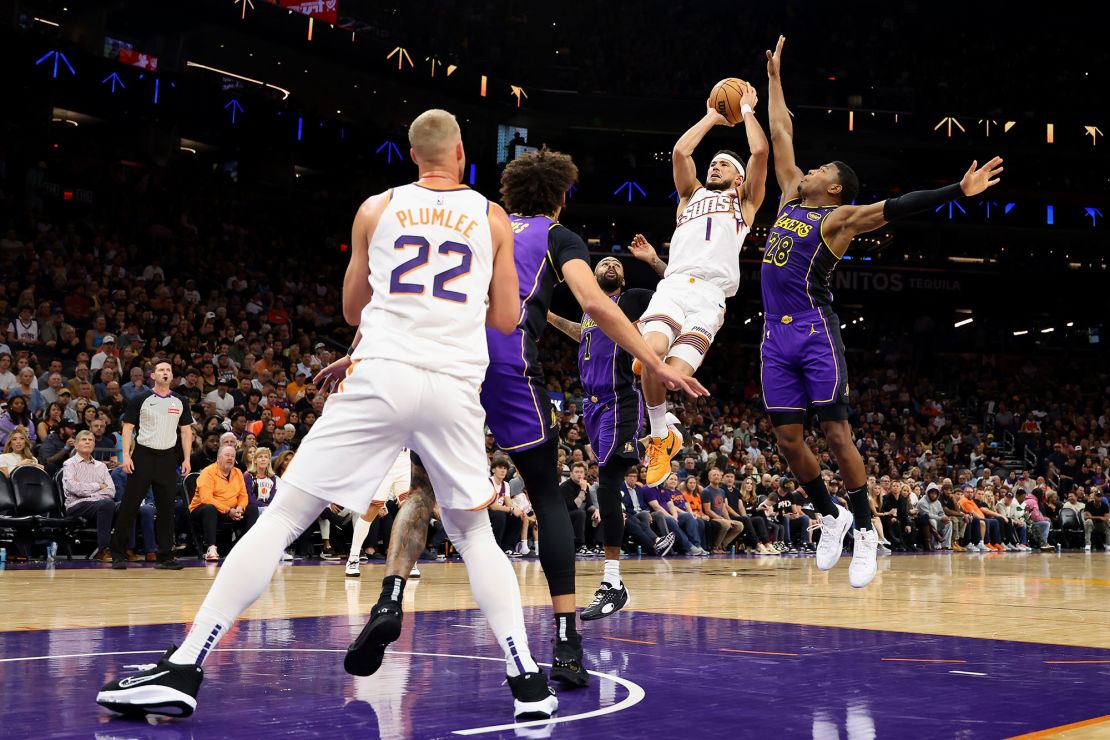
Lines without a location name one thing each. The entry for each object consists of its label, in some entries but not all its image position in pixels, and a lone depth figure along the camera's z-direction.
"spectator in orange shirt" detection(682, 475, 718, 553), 16.48
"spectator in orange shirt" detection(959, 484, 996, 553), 20.83
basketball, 7.20
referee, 10.26
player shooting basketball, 7.01
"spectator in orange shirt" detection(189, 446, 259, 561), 11.66
